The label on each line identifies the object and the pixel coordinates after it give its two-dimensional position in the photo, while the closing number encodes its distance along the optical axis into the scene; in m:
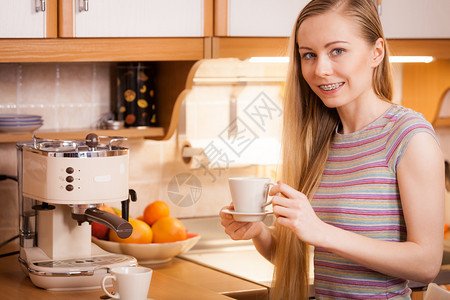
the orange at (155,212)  2.27
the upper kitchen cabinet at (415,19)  2.32
